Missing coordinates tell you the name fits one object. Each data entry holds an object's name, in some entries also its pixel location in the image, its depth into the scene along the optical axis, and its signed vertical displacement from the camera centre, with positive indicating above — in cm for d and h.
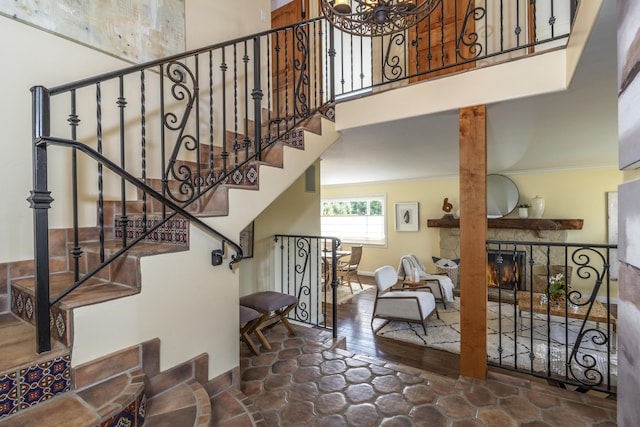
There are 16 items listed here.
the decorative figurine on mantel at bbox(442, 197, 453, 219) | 666 +3
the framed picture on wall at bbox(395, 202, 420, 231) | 726 -17
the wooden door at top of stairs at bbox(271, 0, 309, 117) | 410 +238
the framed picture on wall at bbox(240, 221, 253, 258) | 349 -36
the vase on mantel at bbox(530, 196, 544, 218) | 576 +5
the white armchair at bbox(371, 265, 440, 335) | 408 -132
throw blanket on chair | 523 -121
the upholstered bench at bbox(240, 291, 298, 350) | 272 -87
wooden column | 224 -26
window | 795 -24
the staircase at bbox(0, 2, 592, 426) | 114 -20
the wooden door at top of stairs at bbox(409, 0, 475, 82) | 354 +210
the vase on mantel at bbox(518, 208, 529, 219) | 587 -8
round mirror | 611 +29
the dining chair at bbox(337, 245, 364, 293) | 635 -113
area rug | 335 -169
